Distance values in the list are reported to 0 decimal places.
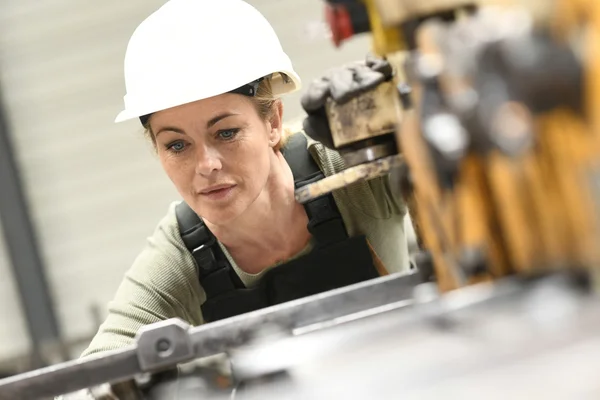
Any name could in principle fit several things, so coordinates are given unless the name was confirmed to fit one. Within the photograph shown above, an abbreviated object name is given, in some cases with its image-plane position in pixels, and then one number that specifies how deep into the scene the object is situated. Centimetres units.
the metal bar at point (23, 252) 341
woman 193
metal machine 116
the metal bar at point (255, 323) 164
